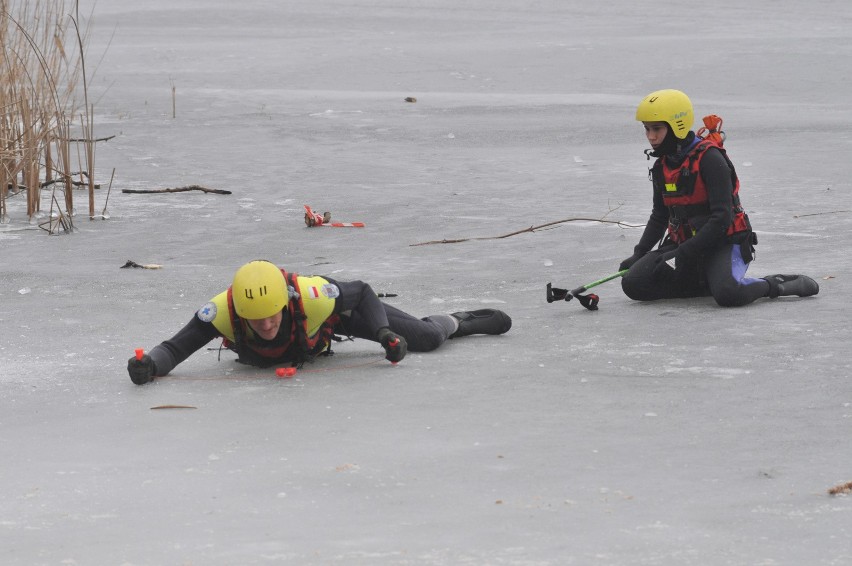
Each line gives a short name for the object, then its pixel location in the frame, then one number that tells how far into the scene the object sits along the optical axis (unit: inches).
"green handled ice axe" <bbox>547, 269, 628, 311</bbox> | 600.7
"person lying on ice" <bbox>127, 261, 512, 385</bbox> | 478.9
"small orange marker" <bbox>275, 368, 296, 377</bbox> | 500.4
